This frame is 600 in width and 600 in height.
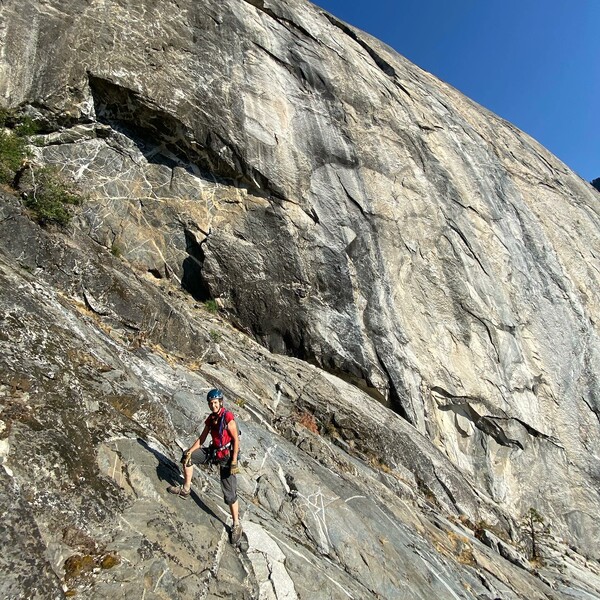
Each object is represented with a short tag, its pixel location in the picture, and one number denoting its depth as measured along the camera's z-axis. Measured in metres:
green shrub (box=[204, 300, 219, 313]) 15.41
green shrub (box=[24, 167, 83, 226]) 11.19
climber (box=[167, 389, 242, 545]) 6.56
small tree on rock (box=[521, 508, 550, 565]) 14.04
